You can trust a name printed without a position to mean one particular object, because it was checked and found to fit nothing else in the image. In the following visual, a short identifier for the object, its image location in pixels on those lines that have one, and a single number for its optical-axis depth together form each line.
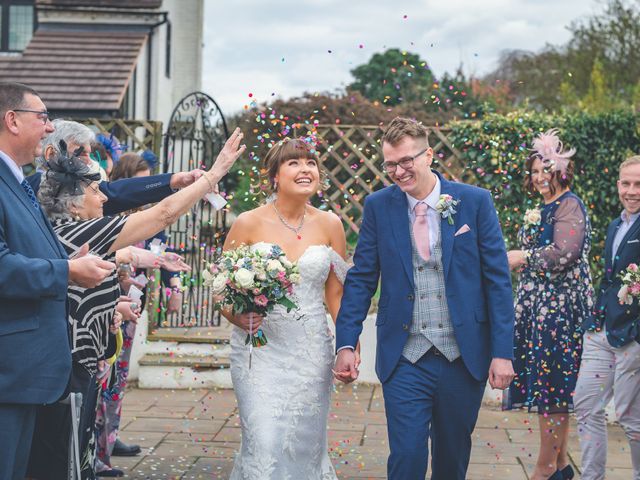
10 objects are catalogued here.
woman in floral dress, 5.80
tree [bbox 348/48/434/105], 29.61
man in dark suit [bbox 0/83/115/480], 3.26
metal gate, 9.21
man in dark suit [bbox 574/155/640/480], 5.23
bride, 4.84
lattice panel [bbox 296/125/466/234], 9.00
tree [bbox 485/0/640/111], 27.14
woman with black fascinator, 3.98
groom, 4.27
